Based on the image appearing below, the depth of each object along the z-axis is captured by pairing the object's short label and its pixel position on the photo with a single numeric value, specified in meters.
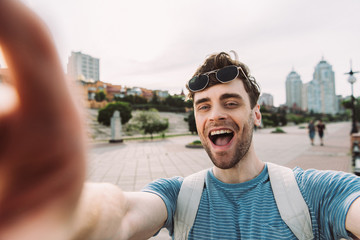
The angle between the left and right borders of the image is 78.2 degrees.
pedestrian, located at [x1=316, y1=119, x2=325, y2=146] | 16.13
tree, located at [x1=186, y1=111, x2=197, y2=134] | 28.14
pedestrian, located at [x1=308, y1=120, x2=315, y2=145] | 16.66
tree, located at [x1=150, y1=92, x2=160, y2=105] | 68.94
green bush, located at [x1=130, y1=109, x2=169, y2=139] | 23.25
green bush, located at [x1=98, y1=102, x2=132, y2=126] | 27.31
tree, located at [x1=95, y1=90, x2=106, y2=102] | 58.44
